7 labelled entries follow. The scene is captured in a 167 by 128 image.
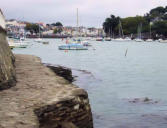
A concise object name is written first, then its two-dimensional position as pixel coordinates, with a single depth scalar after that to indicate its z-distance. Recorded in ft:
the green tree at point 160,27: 519.85
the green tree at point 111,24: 583.17
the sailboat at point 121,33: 551.59
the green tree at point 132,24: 568.00
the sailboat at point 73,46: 242.58
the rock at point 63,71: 79.10
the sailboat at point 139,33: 530.10
